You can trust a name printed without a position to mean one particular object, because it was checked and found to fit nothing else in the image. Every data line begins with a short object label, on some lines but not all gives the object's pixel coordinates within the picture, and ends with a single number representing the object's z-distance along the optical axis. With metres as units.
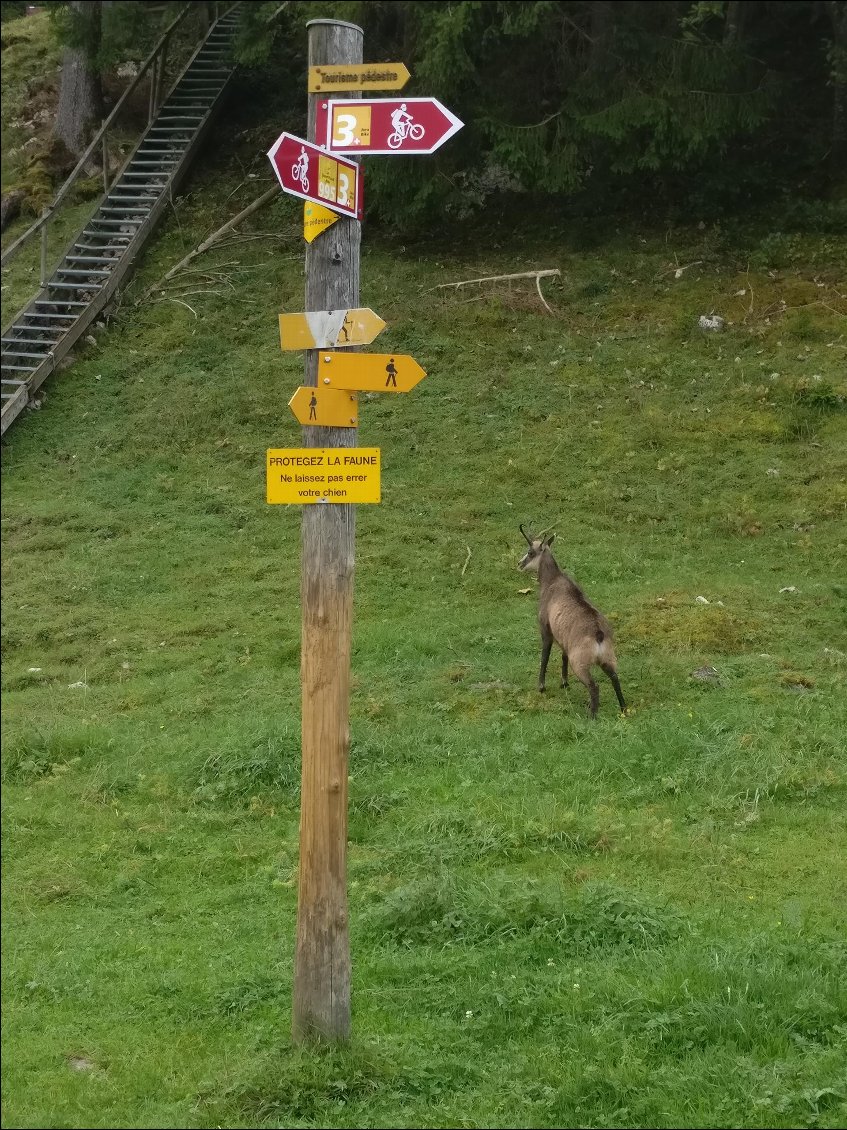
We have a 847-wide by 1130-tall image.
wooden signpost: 5.38
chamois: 9.95
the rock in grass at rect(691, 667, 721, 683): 10.36
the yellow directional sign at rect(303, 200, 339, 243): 5.46
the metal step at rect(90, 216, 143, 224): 20.52
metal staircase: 17.64
